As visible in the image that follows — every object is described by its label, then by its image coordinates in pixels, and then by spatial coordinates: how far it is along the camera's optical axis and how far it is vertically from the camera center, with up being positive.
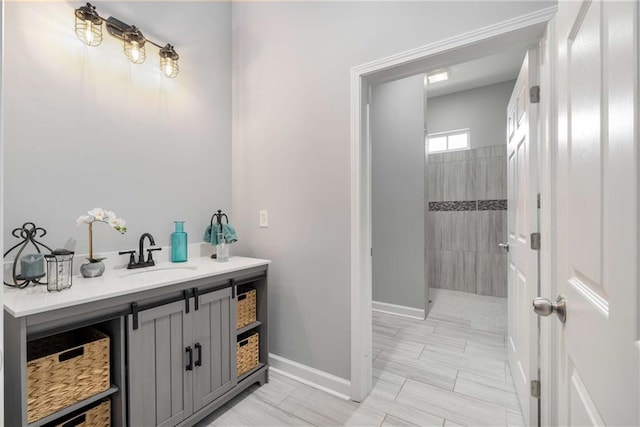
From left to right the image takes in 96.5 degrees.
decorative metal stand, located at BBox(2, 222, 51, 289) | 1.30 -0.14
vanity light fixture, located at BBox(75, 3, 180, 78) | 1.58 +1.08
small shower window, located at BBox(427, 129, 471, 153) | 4.48 +1.18
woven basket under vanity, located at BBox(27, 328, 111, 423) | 1.09 -0.64
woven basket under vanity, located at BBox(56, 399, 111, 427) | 1.20 -0.88
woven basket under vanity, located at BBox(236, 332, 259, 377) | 1.84 -0.93
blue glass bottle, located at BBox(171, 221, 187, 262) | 1.97 -0.21
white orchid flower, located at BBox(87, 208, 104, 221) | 1.49 +0.00
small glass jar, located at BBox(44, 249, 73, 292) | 1.23 -0.24
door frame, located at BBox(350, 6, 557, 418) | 1.72 +0.11
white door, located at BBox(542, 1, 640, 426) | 0.44 +0.00
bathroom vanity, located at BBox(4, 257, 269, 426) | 1.05 -0.57
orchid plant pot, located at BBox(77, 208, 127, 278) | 1.49 -0.07
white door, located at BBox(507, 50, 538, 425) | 1.46 -0.12
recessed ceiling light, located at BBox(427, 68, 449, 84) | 3.77 +1.87
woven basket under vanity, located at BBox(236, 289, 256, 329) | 1.88 -0.64
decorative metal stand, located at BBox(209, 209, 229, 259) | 2.04 -0.03
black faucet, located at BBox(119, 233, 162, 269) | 1.76 -0.27
